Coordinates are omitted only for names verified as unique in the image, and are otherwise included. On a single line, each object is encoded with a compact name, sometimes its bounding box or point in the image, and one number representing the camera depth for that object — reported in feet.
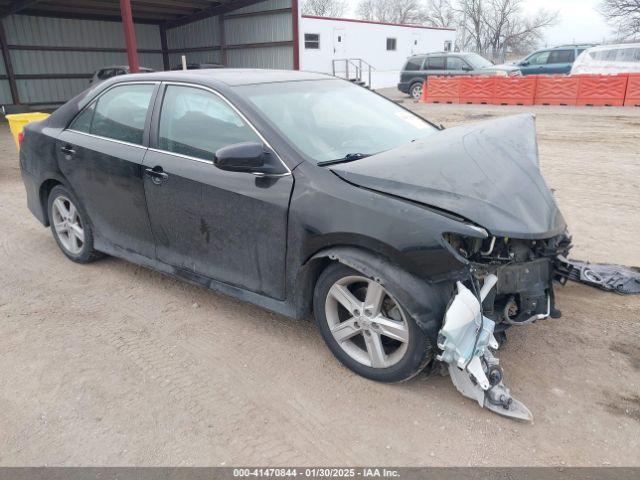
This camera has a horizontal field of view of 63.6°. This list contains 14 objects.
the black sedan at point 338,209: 8.71
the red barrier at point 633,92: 49.19
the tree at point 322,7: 221.46
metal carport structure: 62.49
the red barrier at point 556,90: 52.34
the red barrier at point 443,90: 58.65
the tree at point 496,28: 201.57
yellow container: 27.37
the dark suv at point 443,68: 61.00
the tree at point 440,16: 223.71
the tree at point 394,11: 241.14
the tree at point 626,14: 142.72
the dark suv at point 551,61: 63.41
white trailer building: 84.12
